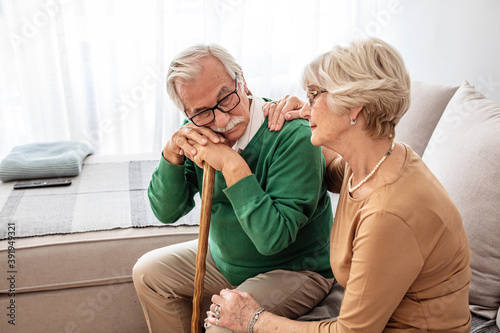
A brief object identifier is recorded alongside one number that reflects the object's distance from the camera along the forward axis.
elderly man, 1.38
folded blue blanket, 2.45
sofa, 1.84
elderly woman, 1.09
